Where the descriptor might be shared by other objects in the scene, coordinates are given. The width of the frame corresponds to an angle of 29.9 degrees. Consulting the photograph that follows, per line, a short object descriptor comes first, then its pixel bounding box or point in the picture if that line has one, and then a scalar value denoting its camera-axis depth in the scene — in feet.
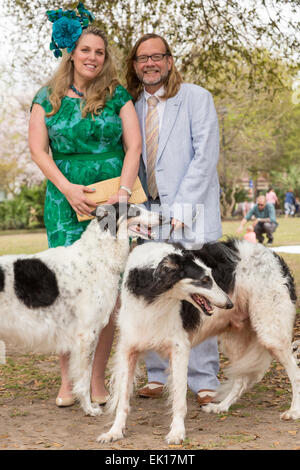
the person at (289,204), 114.21
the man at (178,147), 15.03
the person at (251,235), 53.83
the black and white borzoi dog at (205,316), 12.11
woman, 14.55
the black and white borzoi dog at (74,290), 13.64
